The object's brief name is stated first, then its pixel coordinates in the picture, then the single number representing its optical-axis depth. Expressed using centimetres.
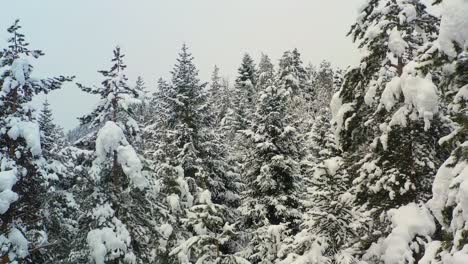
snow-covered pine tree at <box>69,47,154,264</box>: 1366
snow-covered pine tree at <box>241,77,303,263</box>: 2138
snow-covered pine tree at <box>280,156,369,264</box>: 1150
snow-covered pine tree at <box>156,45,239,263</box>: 2222
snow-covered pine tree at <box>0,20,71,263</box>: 1262
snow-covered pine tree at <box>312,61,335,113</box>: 7012
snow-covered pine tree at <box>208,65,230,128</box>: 6871
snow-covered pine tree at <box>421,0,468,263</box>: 608
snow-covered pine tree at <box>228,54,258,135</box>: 4509
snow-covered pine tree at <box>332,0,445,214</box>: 1035
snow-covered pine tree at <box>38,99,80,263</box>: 1441
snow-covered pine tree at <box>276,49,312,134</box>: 5625
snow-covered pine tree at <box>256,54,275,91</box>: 6588
